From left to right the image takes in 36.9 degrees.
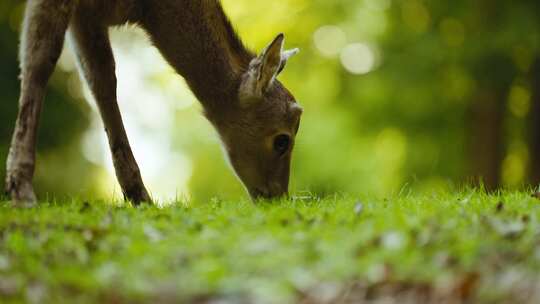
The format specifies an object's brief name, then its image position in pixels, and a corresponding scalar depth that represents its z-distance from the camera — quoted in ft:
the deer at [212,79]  24.59
